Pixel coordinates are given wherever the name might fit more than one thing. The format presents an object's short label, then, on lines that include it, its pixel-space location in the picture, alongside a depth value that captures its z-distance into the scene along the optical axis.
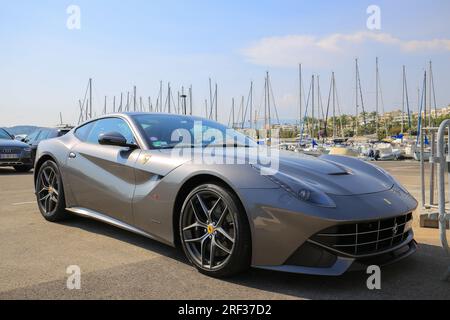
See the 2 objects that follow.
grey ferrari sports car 2.96
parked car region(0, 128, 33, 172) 11.98
